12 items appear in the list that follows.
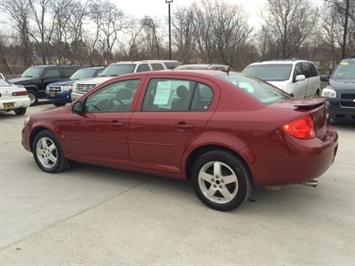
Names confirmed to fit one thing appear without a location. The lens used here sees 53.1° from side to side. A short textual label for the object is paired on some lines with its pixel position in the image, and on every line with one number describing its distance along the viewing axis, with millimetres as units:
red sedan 3592
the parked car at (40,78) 15258
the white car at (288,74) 9695
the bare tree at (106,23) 46094
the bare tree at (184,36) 39469
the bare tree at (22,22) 38625
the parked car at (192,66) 12493
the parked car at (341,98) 8203
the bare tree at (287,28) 36625
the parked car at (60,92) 14094
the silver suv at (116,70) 12416
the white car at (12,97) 11203
